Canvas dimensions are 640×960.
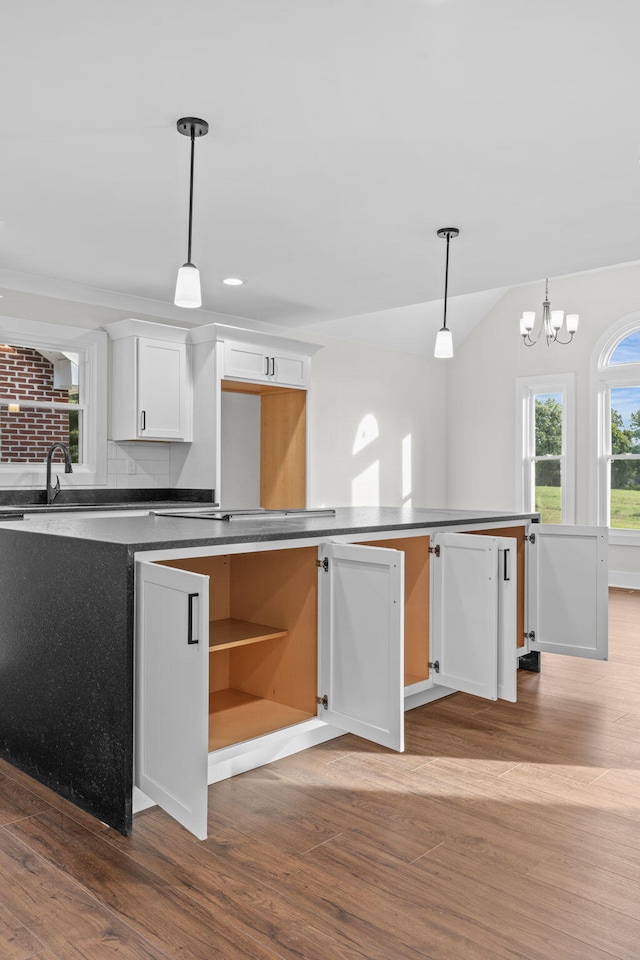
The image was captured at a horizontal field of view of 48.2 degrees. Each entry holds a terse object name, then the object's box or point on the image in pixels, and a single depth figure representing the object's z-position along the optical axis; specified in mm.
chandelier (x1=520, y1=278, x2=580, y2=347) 6496
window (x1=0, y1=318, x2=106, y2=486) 4734
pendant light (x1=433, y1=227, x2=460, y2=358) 3795
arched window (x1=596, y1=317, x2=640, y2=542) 7082
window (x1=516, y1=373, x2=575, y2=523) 7535
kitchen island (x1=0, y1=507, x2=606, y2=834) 2068
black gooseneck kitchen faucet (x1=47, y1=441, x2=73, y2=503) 4535
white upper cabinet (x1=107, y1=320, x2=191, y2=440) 5016
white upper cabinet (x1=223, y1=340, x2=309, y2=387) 5312
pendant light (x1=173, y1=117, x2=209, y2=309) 2682
